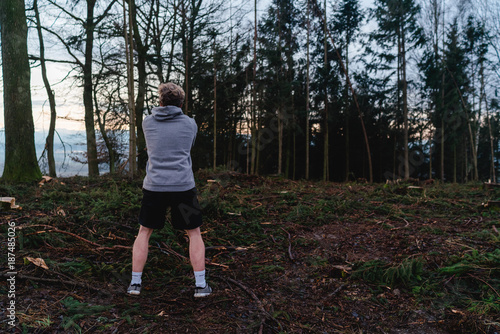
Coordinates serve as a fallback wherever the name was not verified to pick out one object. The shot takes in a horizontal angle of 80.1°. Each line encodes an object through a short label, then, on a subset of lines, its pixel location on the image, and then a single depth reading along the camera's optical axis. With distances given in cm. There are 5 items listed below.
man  270
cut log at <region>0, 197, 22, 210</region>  474
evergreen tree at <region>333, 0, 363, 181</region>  2014
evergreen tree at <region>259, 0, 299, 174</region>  1625
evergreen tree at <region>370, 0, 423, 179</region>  1778
